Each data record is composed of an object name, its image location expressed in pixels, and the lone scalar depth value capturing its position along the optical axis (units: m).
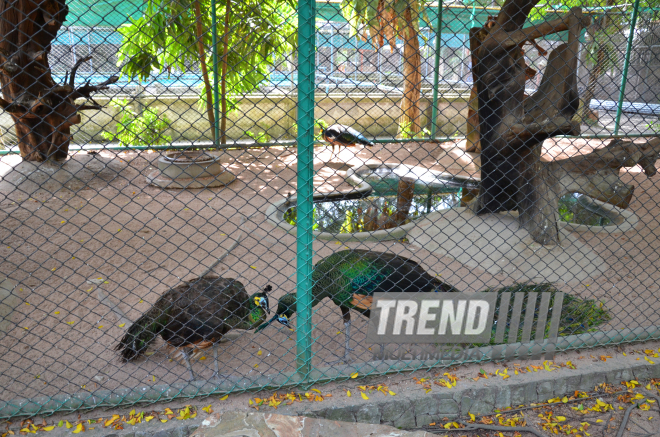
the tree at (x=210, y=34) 7.57
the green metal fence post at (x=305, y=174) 2.11
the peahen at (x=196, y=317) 2.56
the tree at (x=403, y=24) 8.73
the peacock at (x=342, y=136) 7.80
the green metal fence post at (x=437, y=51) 6.61
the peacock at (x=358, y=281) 2.71
